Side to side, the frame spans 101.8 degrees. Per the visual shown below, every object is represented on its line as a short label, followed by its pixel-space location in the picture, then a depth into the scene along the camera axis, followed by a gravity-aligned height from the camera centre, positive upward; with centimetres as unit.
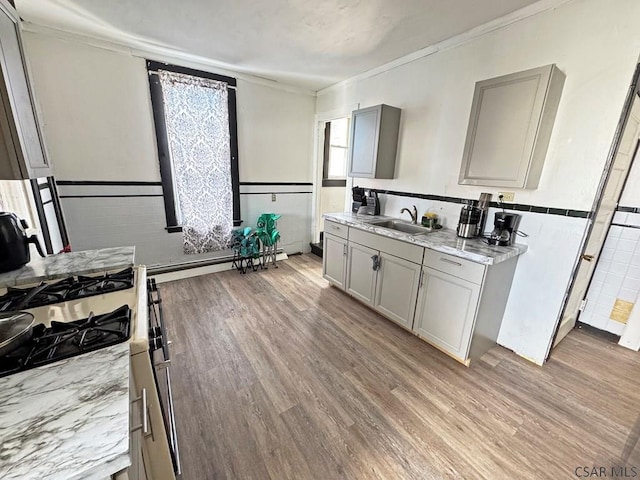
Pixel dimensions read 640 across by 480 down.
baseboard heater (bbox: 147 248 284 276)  327 -127
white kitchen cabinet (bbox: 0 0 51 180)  109 +20
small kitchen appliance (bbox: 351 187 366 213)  321 -30
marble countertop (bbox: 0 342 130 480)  50 -57
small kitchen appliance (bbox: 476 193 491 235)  215 -21
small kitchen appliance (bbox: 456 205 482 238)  213 -34
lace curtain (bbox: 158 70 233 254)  301 +13
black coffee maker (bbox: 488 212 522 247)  198 -36
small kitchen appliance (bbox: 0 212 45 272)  127 -42
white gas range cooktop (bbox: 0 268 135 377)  79 -57
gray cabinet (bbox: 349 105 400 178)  271 +36
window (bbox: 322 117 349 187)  445 +33
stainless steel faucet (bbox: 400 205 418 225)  276 -40
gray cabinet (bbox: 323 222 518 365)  188 -91
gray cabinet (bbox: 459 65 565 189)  171 +37
